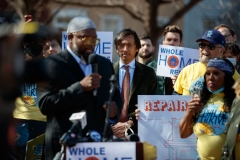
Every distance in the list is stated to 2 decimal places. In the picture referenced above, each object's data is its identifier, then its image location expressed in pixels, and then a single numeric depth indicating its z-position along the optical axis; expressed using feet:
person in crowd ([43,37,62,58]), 37.09
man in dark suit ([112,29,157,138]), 34.55
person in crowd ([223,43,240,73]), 37.99
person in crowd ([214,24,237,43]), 39.63
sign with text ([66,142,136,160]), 25.07
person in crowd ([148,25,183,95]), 38.83
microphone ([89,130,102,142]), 25.99
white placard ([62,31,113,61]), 39.46
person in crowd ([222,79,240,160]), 27.91
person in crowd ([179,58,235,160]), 28.96
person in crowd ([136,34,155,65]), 42.91
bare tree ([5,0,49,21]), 62.90
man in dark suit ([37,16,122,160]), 26.94
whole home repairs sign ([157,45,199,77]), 38.96
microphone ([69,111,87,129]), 25.32
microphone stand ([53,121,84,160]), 25.03
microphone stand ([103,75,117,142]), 25.58
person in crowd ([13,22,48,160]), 34.69
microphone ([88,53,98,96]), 26.27
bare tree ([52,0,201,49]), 68.28
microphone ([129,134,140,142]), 25.72
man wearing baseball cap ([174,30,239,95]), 33.65
